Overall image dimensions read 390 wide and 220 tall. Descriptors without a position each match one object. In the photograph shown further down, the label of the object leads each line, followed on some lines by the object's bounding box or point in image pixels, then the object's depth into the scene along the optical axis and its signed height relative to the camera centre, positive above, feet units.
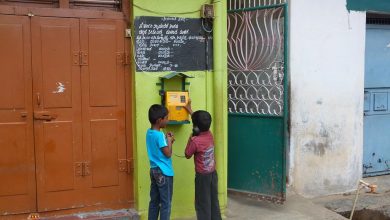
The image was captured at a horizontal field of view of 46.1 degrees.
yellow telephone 15.90 -0.58
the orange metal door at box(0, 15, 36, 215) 14.58 -0.93
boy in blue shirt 14.35 -2.44
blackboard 16.02 +1.57
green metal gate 18.42 -0.41
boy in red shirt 15.10 -2.42
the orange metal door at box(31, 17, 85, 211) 15.01 -0.75
